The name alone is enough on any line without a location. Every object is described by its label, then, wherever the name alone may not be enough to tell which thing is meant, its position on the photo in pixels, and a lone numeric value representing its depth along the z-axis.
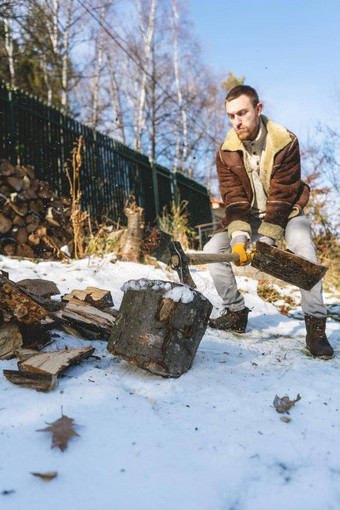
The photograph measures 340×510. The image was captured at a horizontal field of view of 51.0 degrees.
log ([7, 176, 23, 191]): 4.90
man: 2.54
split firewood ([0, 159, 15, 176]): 4.83
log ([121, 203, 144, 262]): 5.01
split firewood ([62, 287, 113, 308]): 2.79
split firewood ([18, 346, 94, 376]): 1.58
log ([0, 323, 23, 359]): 1.83
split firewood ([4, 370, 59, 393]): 1.51
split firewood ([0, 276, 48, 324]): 1.85
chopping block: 1.76
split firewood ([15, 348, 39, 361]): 1.74
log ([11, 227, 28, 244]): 4.89
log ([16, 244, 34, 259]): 4.90
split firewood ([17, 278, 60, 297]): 2.82
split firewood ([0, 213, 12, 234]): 4.76
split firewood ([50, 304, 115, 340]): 2.26
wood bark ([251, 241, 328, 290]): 2.11
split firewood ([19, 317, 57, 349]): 1.96
